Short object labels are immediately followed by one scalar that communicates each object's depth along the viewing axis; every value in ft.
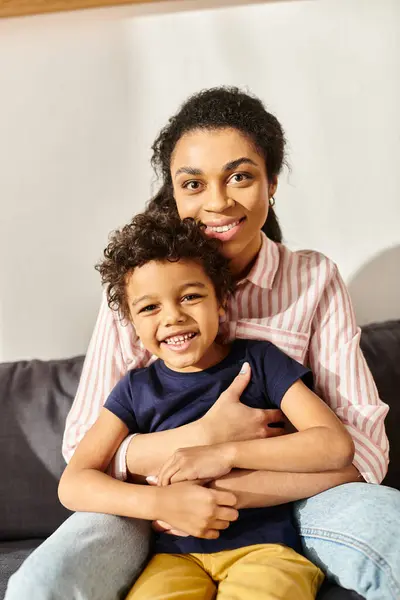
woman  3.76
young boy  3.88
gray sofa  5.51
